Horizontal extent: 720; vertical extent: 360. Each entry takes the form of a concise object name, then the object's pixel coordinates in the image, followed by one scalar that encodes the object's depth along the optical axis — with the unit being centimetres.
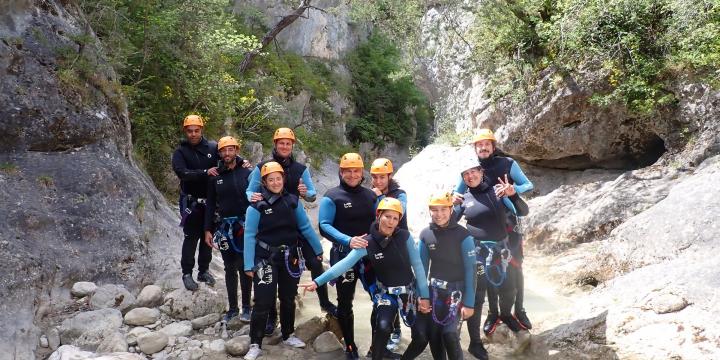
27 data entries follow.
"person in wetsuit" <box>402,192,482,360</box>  498
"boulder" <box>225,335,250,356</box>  559
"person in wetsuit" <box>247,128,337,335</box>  592
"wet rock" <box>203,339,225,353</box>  573
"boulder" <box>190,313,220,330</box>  620
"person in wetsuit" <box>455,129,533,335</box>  622
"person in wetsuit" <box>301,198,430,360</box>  496
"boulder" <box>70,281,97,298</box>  630
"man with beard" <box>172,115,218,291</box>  661
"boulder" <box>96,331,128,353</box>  545
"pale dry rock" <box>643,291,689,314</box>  584
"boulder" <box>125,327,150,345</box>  571
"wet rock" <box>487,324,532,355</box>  620
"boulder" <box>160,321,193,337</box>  595
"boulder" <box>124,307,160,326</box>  607
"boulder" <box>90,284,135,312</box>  626
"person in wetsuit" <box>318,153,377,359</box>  551
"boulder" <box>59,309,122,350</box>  568
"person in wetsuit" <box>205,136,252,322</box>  620
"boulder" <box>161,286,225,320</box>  635
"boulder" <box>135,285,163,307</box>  644
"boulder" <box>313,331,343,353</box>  582
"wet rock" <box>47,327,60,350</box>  556
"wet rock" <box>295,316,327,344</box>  600
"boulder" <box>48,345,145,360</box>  523
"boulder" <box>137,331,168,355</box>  562
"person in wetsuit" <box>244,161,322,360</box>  545
